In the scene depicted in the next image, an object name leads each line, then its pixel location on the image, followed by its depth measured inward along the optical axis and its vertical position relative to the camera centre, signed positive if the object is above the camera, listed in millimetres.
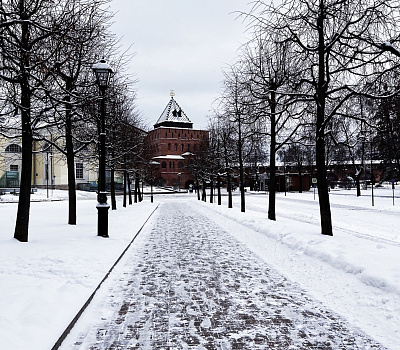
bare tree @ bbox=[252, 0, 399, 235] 10102 +3867
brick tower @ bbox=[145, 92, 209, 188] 106312 +11682
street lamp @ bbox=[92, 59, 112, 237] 12531 +666
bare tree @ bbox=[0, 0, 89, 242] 10258 +1446
